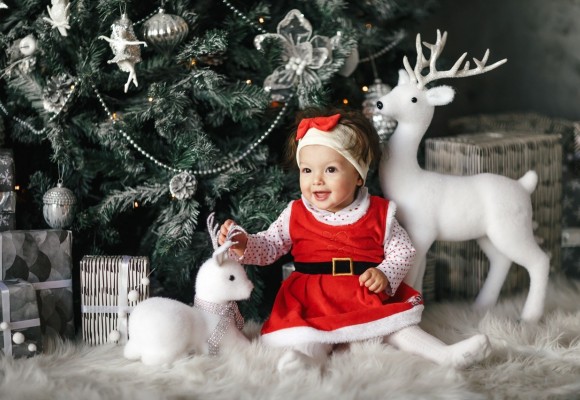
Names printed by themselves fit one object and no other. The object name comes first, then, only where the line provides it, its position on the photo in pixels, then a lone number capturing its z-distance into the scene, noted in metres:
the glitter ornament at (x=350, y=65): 1.82
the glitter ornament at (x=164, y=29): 1.63
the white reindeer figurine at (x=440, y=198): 1.70
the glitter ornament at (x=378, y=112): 1.82
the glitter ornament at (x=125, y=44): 1.60
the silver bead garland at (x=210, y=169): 1.70
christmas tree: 1.66
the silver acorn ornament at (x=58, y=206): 1.65
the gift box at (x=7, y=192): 1.65
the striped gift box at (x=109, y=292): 1.59
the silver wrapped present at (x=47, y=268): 1.58
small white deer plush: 1.41
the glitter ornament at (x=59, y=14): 1.61
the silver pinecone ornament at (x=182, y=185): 1.67
